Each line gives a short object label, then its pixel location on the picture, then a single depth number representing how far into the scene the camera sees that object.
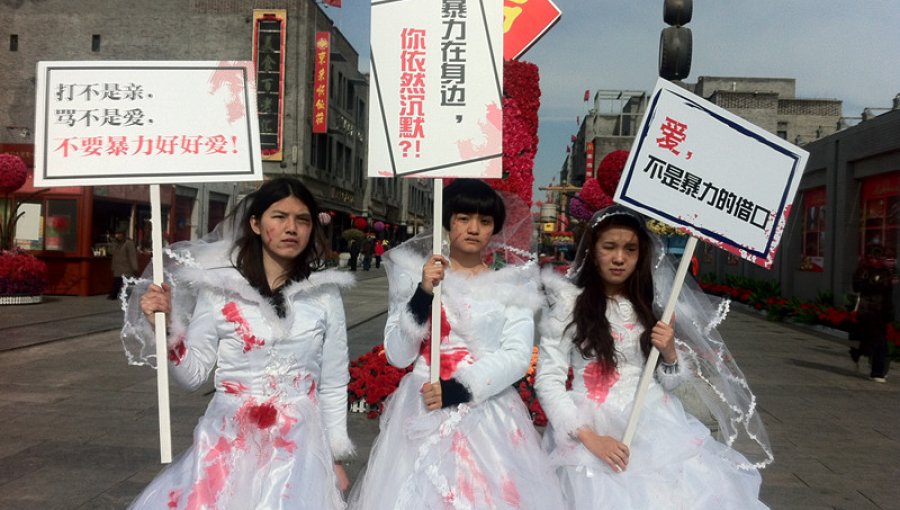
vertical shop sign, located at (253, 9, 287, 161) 30.52
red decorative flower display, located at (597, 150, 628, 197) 6.20
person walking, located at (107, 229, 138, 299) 16.33
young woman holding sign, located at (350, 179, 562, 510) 2.61
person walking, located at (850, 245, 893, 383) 9.09
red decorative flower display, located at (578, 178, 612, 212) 7.52
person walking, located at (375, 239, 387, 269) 39.63
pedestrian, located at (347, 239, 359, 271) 33.99
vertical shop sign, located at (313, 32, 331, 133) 31.88
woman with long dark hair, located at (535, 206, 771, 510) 2.67
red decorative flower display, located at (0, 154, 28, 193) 14.89
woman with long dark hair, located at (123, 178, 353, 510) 2.46
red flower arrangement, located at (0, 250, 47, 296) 14.79
